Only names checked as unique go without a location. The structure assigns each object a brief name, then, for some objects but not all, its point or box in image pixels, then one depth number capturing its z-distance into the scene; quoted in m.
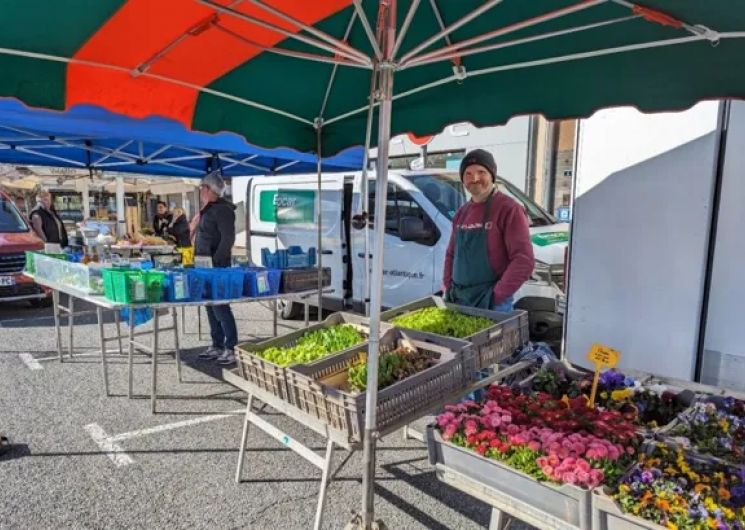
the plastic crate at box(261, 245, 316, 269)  5.13
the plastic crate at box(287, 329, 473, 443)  1.92
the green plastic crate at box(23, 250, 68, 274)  5.10
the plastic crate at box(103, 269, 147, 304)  3.61
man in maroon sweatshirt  3.02
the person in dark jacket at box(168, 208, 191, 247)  10.17
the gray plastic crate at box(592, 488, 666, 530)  1.37
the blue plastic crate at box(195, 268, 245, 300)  4.05
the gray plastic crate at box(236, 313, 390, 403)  2.23
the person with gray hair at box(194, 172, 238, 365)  4.99
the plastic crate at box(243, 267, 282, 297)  4.29
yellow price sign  2.05
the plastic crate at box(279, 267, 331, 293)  4.61
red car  7.33
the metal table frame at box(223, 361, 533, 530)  1.99
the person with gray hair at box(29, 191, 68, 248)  8.41
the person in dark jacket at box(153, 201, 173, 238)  11.27
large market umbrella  1.91
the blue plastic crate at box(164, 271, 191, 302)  3.80
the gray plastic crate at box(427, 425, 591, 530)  1.47
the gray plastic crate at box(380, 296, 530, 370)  2.57
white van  4.95
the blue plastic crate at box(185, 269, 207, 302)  3.95
